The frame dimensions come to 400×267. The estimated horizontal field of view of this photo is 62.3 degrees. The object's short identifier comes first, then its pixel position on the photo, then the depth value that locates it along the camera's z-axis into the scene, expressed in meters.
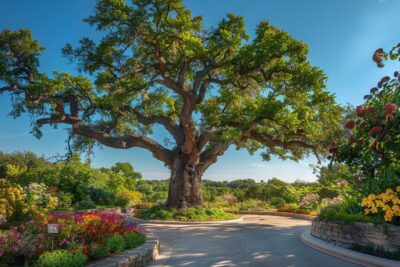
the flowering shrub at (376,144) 7.20
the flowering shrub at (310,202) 17.95
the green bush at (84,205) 20.03
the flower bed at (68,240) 5.82
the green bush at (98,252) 6.11
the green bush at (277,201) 25.63
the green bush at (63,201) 19.03
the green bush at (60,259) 5.22
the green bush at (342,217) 7.18
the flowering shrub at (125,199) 25.06
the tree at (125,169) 49.84
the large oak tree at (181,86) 14.66
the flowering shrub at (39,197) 14.57
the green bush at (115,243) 6.50
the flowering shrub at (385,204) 6.68
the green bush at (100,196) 22.90
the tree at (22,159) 47.81
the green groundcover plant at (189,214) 15.41
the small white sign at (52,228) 5.45
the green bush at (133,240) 7.25
